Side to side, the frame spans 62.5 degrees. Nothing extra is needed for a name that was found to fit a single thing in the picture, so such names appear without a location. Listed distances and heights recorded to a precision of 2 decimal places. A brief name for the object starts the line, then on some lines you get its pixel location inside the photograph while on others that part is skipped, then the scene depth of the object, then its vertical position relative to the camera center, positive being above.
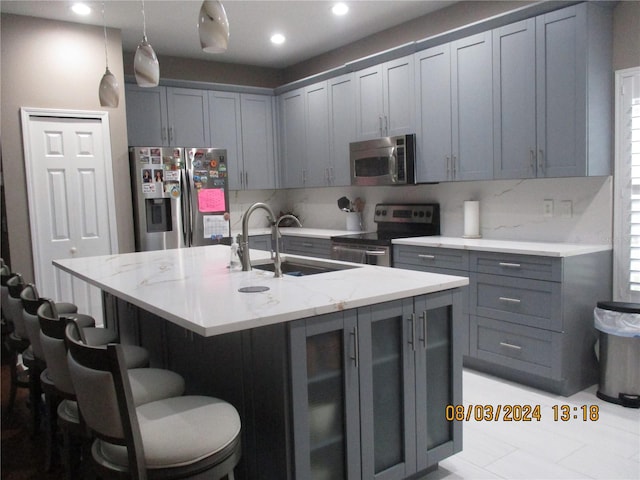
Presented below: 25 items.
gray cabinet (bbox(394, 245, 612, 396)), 3.16 -0.77
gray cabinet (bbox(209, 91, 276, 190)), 5.55 +0.72
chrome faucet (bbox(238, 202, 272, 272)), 2.58 -0.20
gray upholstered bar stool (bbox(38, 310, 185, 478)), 1.75 -0.69
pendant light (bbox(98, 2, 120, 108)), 3.16 +0.69
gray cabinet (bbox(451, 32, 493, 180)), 3.70 +0.62
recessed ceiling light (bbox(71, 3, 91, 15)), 3.93 +1.50
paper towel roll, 4.10 -0.19
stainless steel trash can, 3.01 -0.94
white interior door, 4.27 +0.11
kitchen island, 1.85 -0.64
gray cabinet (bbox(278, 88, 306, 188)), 5.55 +0.67
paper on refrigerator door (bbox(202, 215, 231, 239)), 5.05 -0.23
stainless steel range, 4.29 -0.32
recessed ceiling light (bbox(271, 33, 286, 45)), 4.93 +1.54
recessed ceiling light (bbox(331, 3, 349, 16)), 4.20 +1.53
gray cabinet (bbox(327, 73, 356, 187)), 4.88 +0.70
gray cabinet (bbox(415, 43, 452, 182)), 3.99 +0.63
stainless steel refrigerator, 4.69 +0.07
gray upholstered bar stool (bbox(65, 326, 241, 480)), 1.45 -0.69
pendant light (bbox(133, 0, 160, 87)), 2.78 +0.74
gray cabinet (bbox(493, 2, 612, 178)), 3.17 +0.62
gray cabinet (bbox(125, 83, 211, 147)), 5.04 +0.86
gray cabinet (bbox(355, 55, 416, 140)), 4.29 +0.83
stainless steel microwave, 4.26 +0.31
